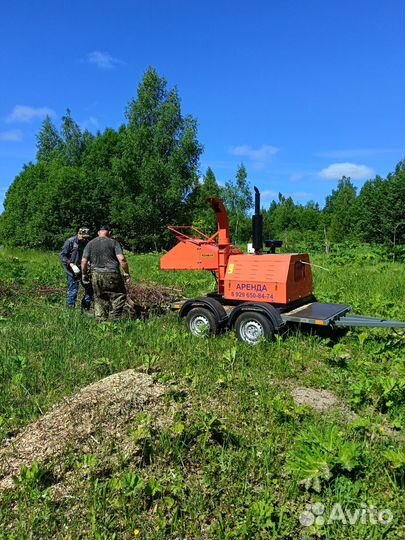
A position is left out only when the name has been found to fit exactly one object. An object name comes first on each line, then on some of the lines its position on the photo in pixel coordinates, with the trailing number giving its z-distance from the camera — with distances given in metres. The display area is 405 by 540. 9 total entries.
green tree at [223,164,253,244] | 53.03
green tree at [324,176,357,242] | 62.78
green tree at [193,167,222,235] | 36.50
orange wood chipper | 6.19
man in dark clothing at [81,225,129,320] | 7.85
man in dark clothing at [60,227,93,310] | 9.36
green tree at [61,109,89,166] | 49.25
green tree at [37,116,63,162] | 50.38
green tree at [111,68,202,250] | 34.19
